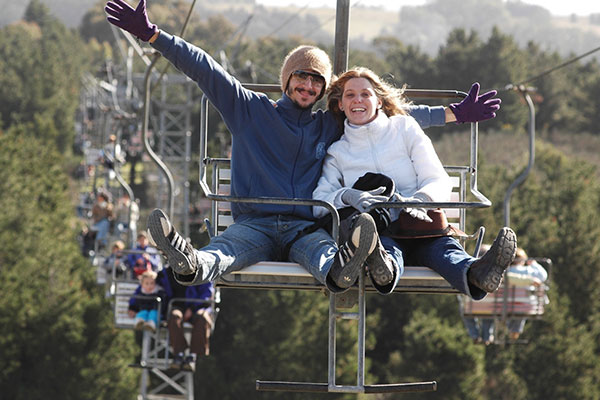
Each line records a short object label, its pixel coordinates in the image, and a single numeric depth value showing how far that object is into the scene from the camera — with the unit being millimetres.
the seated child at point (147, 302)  24915
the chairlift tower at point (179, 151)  43639
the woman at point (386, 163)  10983
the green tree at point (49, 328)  70463
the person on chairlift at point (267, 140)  11010
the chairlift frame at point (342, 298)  10476
